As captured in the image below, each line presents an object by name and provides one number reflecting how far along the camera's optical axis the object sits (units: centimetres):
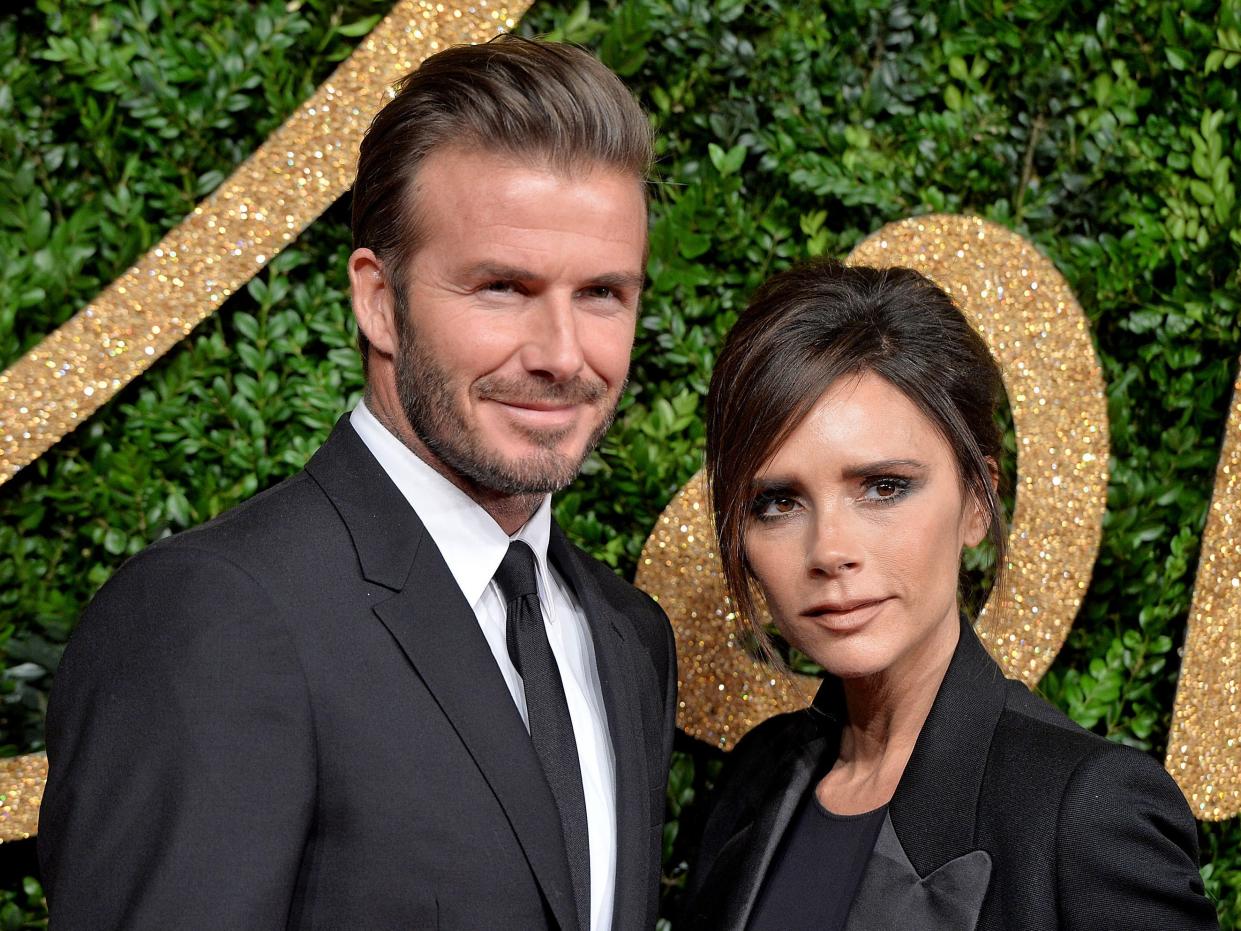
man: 135
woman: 157
